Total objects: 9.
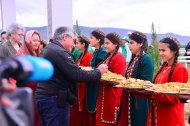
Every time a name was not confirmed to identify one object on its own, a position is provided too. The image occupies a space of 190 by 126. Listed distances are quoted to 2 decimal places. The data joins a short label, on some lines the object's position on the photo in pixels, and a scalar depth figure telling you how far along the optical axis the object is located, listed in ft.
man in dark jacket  10.79
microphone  2.86
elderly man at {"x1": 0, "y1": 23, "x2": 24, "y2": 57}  14.26
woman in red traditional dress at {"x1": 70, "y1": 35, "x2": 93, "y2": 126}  16.92
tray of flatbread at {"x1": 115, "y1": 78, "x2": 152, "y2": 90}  10.85
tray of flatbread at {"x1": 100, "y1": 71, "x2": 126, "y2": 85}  12.91
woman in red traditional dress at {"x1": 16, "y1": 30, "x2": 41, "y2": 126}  13.02
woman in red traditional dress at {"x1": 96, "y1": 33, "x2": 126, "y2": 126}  14.56
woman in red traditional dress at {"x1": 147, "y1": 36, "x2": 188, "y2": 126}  10.55
